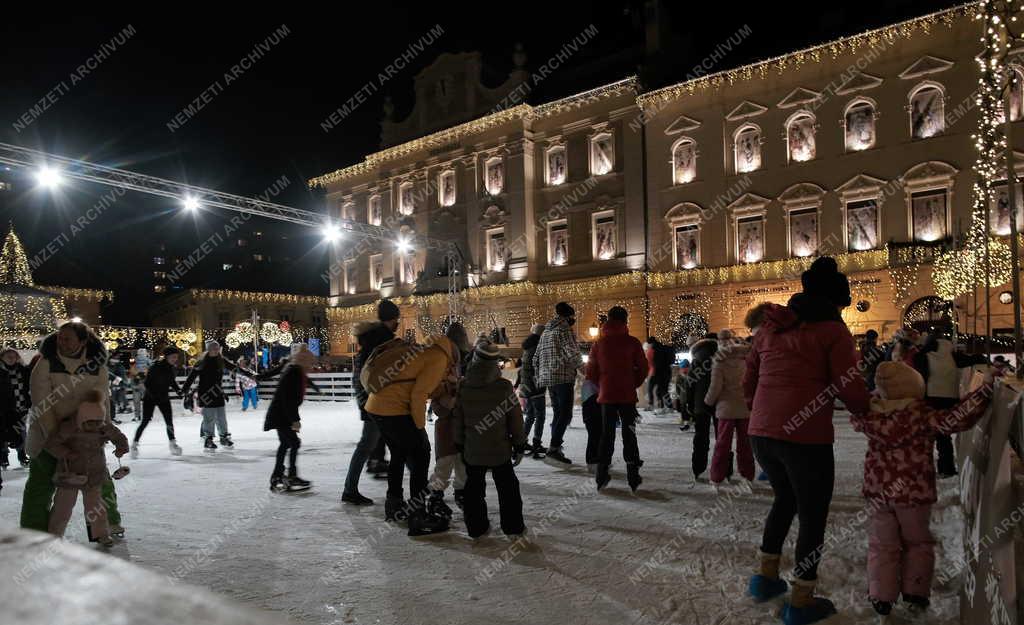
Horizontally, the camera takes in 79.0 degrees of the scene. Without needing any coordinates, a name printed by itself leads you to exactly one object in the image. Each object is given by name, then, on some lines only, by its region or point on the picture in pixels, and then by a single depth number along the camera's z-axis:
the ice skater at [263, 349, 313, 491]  6.69
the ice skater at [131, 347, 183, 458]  9.66
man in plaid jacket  7.57
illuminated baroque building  19.86
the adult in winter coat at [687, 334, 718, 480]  6.61
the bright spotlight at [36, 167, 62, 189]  13.97
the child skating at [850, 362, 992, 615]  3.17
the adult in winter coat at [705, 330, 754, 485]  6.03
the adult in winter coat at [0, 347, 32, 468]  7.49
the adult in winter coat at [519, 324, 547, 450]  8.27
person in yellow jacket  4.93
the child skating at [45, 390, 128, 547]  4.25
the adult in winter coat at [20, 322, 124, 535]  4.21
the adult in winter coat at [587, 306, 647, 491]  6.03
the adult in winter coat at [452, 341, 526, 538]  4.68
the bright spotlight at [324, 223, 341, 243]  21.03
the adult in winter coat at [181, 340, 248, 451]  10.05
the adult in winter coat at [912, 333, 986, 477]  6.34
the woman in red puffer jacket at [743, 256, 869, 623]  3.16
